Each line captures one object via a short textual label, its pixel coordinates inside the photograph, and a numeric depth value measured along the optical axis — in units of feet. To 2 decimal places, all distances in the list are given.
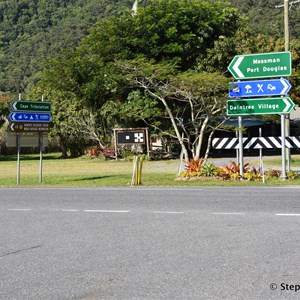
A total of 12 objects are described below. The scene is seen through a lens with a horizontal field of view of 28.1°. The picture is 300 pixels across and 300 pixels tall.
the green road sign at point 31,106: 80.23
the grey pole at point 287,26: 93.97
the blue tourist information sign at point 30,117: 80.64
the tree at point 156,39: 146.51
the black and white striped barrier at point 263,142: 75.87
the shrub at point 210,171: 77.77
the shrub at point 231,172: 75.75
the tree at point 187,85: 85.56
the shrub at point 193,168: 78.74
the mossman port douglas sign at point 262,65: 72.27
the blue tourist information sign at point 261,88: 73.10
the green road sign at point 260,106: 73.05
